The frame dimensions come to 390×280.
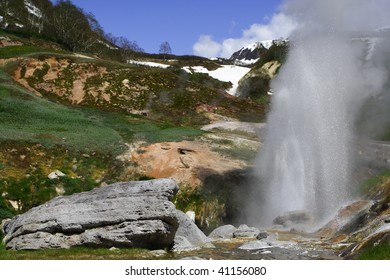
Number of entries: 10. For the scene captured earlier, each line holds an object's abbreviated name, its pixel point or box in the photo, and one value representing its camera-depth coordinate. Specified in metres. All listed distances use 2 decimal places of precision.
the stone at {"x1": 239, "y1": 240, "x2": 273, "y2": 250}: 19.88
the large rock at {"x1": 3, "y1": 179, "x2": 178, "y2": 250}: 18.31
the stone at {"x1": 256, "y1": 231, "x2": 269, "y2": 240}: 22.80
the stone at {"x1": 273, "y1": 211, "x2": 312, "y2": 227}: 28.16
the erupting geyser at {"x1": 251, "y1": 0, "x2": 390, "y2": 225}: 31.41
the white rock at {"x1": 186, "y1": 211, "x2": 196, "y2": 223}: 30.76
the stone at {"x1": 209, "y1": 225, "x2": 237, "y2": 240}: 25.23
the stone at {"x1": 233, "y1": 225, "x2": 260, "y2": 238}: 24.33
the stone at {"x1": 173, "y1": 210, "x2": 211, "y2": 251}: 20.22
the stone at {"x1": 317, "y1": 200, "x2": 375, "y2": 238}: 23.23
